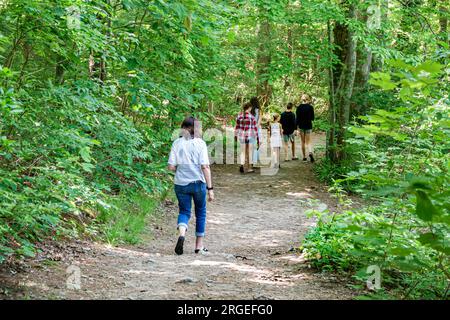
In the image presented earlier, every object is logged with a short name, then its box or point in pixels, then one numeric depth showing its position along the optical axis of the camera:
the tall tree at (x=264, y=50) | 12.61
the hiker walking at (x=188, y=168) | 7.66
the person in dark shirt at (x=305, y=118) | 17.28
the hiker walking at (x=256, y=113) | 15.76
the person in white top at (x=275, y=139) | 16.39
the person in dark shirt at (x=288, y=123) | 17.11
